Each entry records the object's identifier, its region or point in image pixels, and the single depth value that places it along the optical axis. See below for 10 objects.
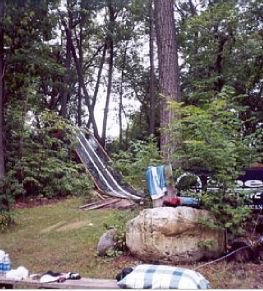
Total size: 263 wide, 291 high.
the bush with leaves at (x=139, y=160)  4.73
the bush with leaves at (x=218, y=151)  4.10
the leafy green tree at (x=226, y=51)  9.63
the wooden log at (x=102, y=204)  7.90
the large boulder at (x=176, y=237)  4.00
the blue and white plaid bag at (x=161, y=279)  2.37
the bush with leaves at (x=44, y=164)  9.27
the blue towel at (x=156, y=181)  4.45
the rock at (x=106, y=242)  4.44
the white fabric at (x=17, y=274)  2.97
